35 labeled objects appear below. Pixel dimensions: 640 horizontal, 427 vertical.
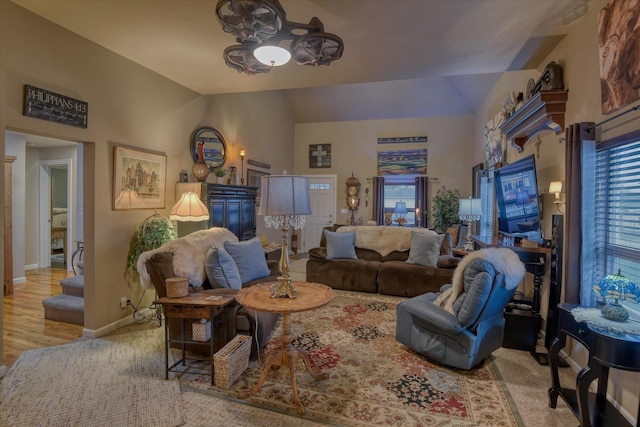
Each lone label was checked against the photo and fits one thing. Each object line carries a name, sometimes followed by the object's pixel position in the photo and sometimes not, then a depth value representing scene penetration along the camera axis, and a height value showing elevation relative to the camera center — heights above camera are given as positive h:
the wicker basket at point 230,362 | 2.25 -1.14
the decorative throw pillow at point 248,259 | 3.31 -0.56
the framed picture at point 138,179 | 3.31 +0.32
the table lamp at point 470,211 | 4.98 +0.00
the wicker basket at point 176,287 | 2.41 -0.62
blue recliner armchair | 2.39 -0.89
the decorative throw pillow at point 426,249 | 4.55 -0.58
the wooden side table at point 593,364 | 1.57 -0.85
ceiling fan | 1.82 +1.15
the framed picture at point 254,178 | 6.11 +0.61
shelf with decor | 2.80 +0.95
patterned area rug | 2.02 -1.32
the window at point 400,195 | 7.77 +0.38
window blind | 2.01 +0.03
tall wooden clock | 7.92 +0.37
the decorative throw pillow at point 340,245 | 5.00 -0.58
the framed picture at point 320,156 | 8.27 +1.42
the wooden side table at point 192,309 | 2.32 -0.77
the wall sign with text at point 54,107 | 2.55 +0.86
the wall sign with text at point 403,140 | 7.62 +1.73
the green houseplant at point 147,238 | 3.43 -0.34
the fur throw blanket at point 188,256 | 2.65 -0.44
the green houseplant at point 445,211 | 6.92 -0.01
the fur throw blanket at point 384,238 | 4.99 -0.46
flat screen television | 3.18 +0.13
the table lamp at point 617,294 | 1.68 -0.44
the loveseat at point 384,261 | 4.48 -0.79
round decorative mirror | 4.46 +0.93
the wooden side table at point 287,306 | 2.02 -0.63
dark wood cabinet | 4.21 +0.00
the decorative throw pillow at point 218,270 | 2.90 -0.58
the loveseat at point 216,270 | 2.61 -0.58
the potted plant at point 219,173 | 4.70 +0.53
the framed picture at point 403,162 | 7.59 +1.18
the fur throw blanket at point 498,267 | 2.42 -0.44
